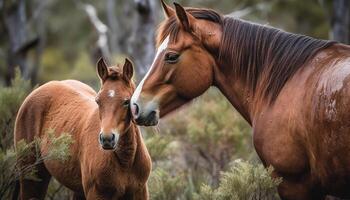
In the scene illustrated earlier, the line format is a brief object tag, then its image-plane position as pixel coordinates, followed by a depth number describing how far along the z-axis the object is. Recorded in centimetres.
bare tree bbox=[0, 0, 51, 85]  2599
